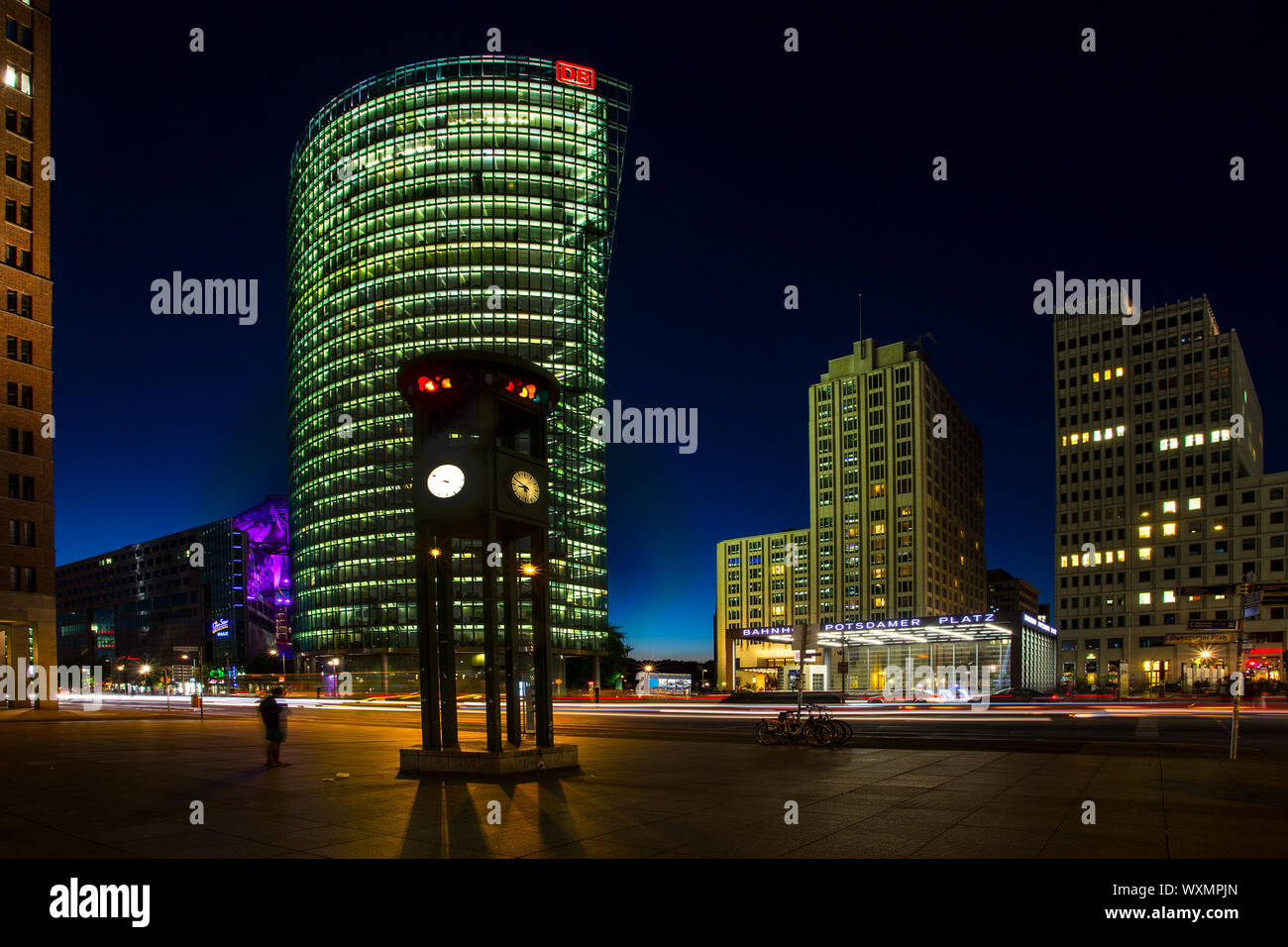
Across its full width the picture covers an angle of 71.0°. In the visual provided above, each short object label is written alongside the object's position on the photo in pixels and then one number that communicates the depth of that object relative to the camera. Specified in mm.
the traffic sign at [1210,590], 22438
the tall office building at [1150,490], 118562
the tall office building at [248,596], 190500
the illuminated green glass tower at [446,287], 118750
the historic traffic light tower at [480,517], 17156
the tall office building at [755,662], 87944
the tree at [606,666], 128250
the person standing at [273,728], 19656
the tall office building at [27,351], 56000
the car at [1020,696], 60341
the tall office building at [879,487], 168750
